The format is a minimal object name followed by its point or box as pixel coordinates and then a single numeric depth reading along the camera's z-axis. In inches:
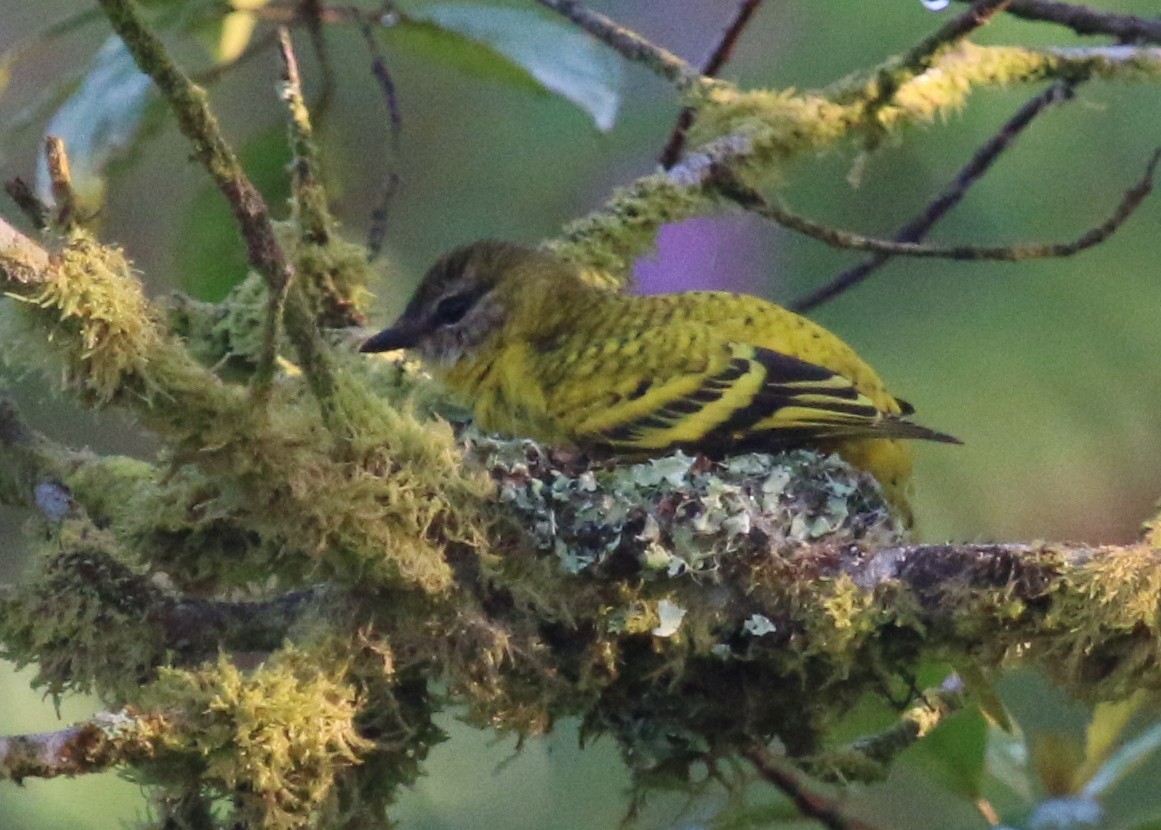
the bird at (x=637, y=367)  195.9
